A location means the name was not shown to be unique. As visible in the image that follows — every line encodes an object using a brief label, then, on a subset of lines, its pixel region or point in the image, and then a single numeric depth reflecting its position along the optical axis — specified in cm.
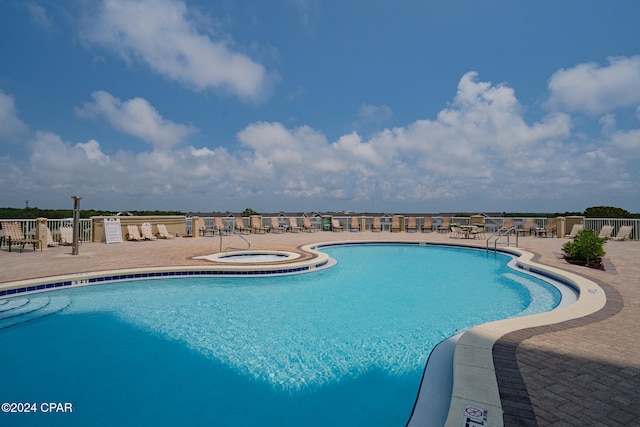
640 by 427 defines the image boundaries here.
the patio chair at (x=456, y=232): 1582
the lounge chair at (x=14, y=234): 1006
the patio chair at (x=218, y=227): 1621
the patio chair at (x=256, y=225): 1806
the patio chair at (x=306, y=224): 1978
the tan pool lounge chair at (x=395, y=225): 1962
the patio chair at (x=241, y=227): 1731
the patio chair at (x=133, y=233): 1352
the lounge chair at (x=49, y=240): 1104
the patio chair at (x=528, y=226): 1631
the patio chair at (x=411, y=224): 1955
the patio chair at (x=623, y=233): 1410
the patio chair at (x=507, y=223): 1594
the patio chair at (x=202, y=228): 1633
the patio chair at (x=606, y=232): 1414
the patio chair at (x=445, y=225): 1858
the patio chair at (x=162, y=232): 1466
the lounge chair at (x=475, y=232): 1502
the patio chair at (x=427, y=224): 1878
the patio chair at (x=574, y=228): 1517
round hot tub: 957
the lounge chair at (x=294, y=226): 1929
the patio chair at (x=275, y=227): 1870
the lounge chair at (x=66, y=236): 1133
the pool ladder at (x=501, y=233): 1505
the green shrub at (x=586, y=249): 817
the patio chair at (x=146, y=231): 1381
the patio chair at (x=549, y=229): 1600
